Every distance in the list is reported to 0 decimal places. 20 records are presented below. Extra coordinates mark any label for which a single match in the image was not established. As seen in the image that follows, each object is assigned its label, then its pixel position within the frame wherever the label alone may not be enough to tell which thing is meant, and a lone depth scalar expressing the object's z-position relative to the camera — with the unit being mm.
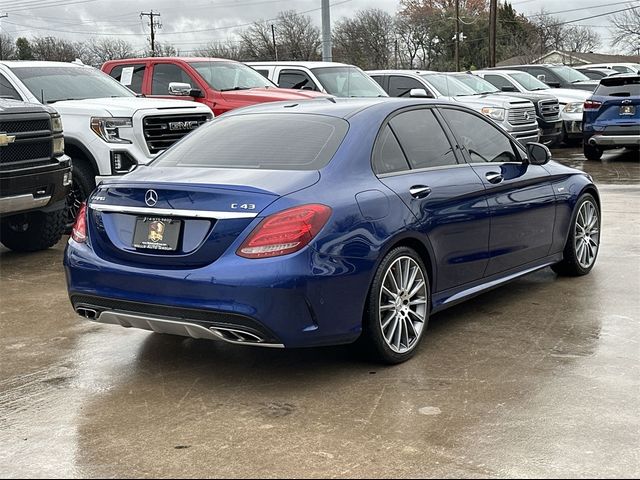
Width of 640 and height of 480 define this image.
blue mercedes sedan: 4660
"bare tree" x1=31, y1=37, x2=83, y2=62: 79375
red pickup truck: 12773
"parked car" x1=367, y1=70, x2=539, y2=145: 16172
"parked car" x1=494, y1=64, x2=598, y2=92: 23284
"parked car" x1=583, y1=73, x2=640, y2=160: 16922
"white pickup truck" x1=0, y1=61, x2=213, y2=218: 9977
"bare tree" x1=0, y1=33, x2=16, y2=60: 74506
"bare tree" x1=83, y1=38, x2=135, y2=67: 78875
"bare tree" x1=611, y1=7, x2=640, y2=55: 82438
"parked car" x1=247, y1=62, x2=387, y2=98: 15344
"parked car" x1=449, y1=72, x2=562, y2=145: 18328
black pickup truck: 8203
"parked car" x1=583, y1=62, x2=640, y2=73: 33431
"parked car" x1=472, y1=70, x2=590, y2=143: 20016
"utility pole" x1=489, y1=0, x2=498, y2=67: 42162
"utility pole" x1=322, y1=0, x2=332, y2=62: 19609
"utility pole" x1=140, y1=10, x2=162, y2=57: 87562
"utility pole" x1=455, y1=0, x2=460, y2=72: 58847
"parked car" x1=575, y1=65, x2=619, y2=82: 29344
